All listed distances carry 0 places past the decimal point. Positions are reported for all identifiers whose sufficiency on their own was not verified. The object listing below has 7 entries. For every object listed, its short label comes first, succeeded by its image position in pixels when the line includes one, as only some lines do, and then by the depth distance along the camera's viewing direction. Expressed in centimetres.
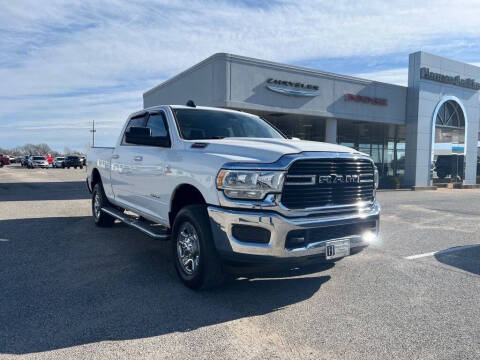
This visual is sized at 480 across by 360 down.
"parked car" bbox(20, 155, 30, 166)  5796
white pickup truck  382
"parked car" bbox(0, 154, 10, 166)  5926
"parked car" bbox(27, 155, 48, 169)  5059
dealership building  1712
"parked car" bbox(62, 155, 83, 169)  5122
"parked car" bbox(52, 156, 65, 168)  5356
